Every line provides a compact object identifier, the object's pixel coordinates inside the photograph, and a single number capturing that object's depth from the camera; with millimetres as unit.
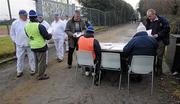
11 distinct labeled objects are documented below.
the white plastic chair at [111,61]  3201
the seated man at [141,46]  3119
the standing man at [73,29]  4234
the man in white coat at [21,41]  3921
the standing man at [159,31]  3624
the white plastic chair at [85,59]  3356
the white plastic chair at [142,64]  2984
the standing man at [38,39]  3632
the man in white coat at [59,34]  5008
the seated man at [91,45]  3383
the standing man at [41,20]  4660
